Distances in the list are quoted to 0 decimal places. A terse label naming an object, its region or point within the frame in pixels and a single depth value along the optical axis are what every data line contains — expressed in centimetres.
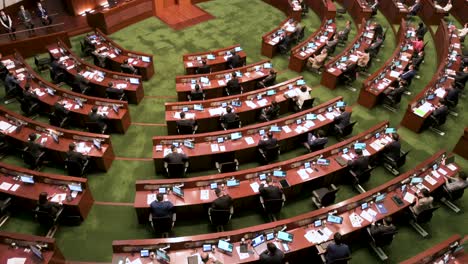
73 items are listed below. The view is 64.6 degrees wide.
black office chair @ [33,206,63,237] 720
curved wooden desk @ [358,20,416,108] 1115
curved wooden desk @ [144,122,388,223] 773
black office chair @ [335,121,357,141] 957
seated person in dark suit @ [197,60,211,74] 1209
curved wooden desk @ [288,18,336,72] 1291
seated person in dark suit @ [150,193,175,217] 719
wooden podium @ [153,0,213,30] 1633
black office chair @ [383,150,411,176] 867
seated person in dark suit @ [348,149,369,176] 823
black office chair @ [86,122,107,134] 944
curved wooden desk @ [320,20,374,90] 1200
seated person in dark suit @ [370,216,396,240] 687
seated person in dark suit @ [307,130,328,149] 898
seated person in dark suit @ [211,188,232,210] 725
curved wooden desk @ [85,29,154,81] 1247
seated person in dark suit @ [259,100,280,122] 1015
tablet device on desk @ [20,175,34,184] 788
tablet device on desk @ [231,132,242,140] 918
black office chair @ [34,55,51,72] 1280
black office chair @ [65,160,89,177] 833
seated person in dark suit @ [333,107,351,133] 962
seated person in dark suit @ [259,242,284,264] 630
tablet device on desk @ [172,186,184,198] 778
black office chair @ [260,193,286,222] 750
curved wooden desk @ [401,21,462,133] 1029
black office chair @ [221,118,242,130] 973
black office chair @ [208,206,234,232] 727
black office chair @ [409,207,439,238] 727
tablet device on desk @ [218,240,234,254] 668
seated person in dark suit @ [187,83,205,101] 1076
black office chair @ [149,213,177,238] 712
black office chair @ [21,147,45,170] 864
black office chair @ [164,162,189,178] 838
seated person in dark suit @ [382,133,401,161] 870
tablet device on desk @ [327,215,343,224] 719
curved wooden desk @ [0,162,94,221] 769
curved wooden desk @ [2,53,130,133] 1005
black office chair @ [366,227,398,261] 691
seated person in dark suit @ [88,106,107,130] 942
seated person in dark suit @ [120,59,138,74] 1189
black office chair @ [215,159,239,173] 841
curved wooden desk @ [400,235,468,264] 637
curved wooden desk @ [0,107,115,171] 888
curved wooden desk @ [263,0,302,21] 1592
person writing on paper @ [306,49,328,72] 1263
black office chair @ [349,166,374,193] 820
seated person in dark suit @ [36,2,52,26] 1487
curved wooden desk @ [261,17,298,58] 1378
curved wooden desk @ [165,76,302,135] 1005
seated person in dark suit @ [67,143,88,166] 830
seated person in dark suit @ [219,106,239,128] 962
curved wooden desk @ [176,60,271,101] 1127
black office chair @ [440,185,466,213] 797
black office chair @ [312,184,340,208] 766
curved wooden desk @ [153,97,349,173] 890
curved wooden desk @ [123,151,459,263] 657
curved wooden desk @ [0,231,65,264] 640
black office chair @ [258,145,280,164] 882
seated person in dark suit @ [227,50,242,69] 1254
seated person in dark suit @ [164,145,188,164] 831
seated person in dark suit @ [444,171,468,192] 787
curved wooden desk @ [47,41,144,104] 1130
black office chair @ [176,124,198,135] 955
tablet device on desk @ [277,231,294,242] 689
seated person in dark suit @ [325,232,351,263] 643
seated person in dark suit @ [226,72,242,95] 1112
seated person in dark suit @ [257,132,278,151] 882
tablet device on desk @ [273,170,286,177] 818
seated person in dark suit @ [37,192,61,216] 715
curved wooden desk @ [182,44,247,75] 1242
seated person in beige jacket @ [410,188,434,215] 740
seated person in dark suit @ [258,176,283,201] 752
